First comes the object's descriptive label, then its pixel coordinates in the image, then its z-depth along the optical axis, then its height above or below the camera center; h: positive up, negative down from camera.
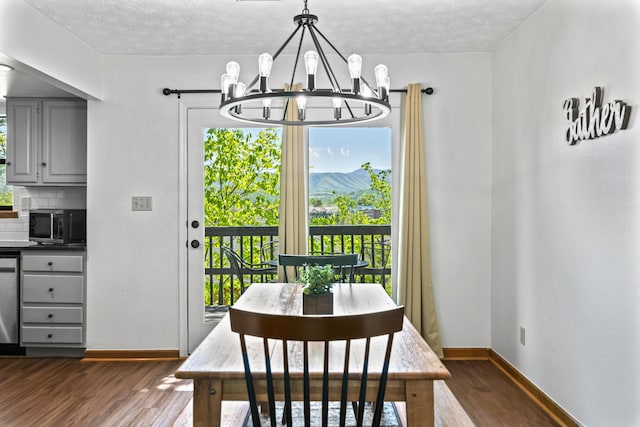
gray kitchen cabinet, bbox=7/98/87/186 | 4.59 +0.72
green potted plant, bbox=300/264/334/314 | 2.24 -0.34
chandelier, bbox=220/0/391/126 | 2.13 +0.57
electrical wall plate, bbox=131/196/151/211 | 4.32 +0.10
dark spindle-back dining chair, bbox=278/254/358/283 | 3.29 -0.28
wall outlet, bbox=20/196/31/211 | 5.02 +0.13
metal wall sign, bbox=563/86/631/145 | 2.32 +0.49
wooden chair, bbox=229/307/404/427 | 1.51 -0.35
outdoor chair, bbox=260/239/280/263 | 4.36 -0.29
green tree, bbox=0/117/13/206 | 5.16 +0.36
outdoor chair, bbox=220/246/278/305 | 4.07 -0.42
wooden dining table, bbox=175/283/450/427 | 1.63 -0.50
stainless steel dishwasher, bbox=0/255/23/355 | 4.29 -0.74
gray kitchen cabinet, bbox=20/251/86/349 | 4.25 -0.69
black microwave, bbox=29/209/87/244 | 4.51 -0.09
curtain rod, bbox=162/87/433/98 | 4.24 +1.05
